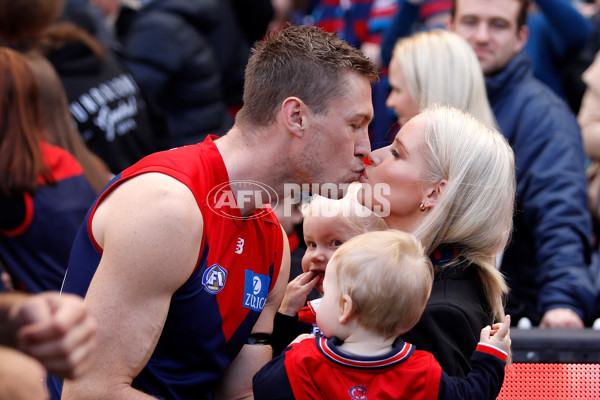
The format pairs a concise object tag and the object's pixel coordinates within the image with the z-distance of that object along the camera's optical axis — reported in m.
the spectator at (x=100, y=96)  4.40
